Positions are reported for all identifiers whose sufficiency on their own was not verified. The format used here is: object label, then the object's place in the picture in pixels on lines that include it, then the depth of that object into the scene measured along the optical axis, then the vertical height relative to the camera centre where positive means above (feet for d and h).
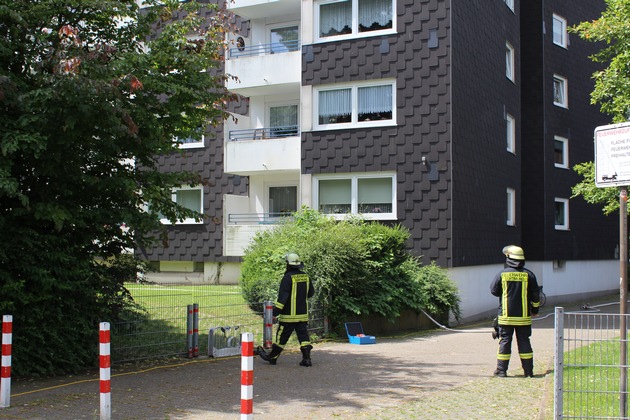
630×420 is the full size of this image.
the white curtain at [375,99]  70.69 +14.01
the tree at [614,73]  58.80 +14.34
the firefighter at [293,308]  37.78 -3.60
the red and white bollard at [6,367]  27.30 -4.93
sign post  21.62 +2.17
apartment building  68.13 +11.29
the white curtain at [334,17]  73.15 +22.92
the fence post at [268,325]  43.01 -5.12
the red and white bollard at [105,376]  24.49 -4.68
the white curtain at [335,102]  72.39 +13.99
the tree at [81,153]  31.14 +4.04
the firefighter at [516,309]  34.73 -3.25
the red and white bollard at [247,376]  20.17 -3.91
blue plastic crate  48.65 -6.45
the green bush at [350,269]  50.52 -2.19
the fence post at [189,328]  40.65 -5.01
